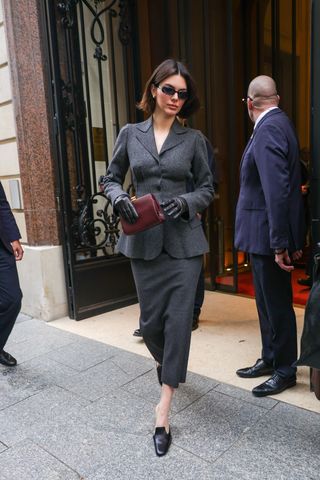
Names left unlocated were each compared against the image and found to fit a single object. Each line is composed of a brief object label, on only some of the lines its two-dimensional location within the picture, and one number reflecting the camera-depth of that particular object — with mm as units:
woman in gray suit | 2418
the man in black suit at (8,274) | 3465
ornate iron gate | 4527
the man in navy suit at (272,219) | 2611
